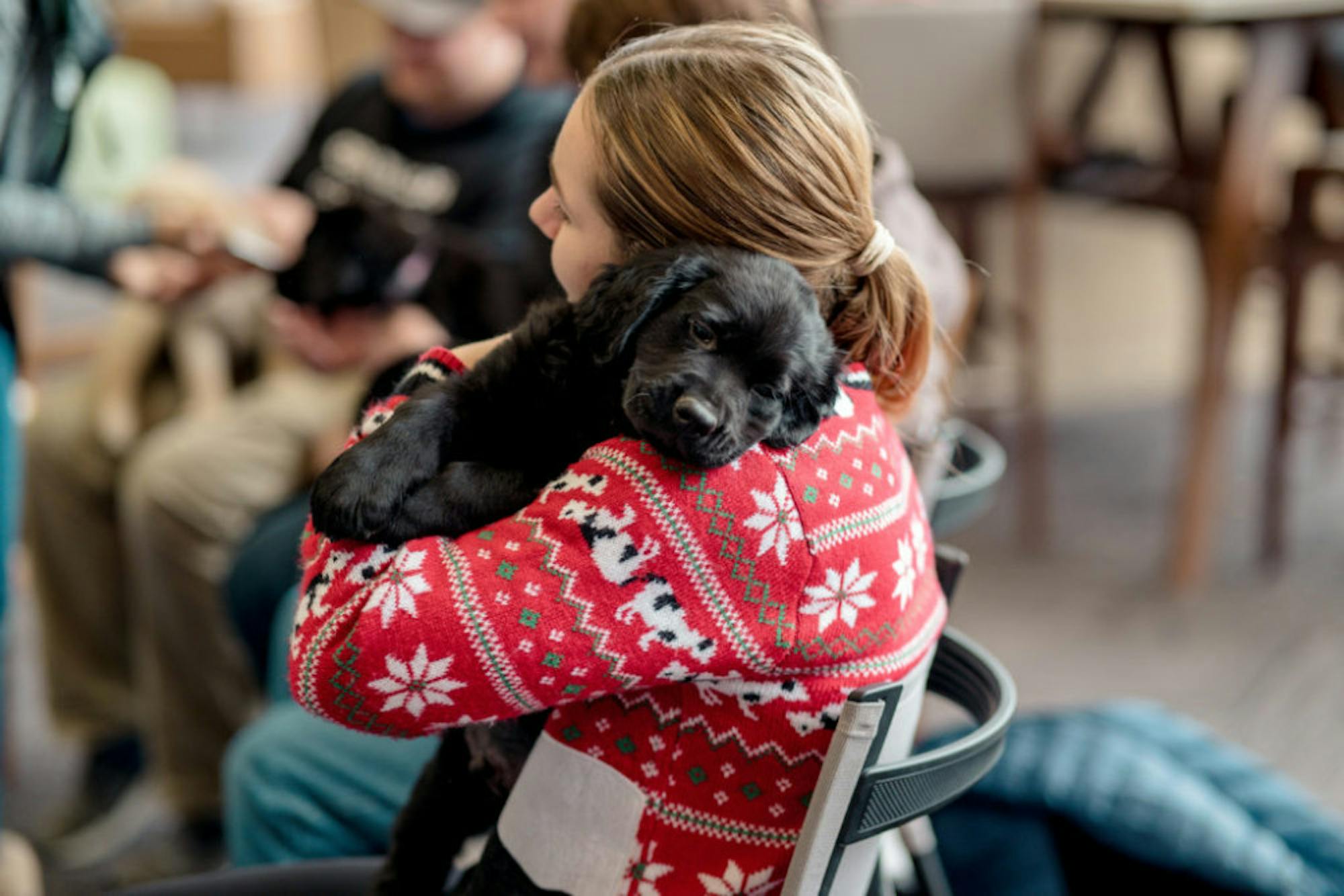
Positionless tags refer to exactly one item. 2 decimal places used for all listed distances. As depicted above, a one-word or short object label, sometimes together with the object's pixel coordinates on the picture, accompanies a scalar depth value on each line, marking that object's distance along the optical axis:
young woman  1.86
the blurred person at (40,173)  2.68
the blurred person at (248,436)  3.39
